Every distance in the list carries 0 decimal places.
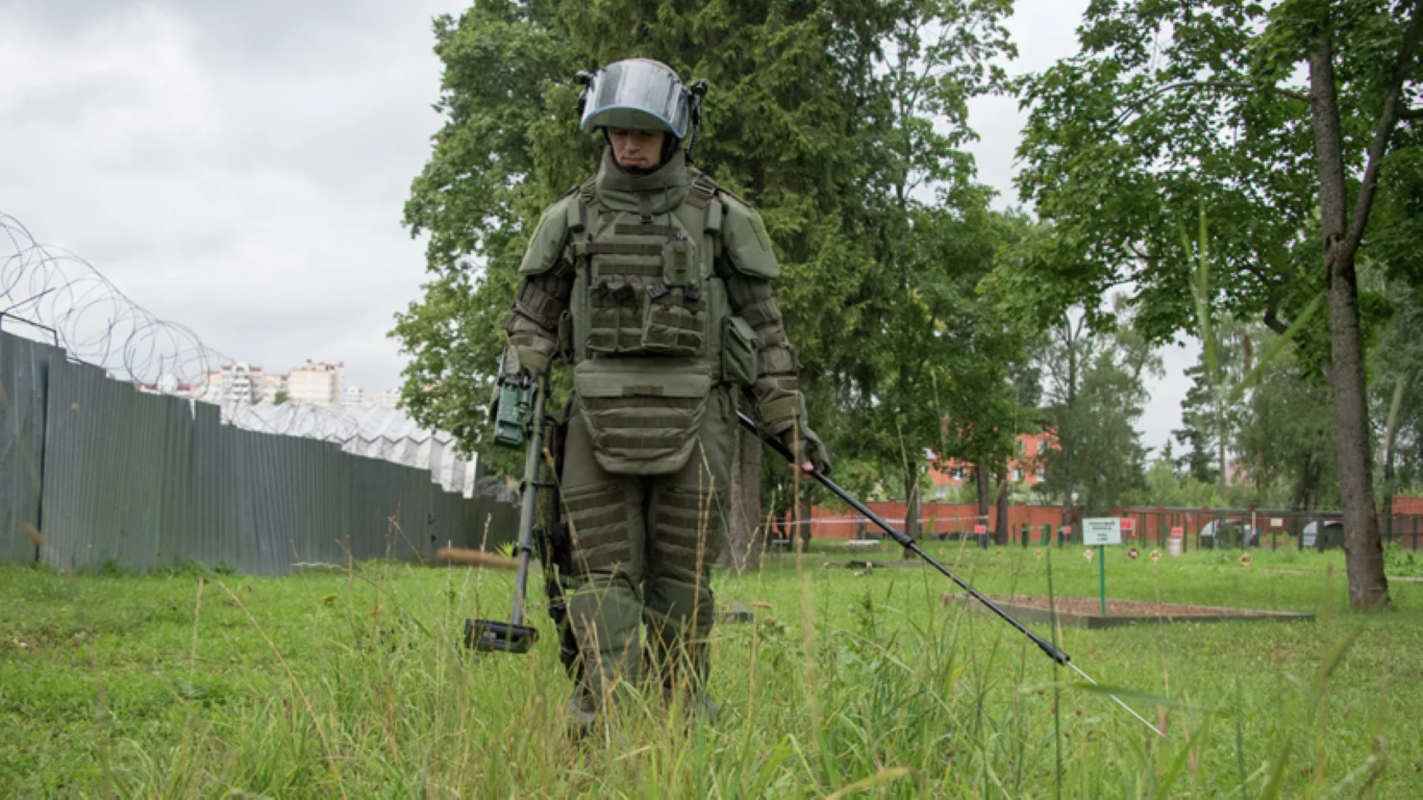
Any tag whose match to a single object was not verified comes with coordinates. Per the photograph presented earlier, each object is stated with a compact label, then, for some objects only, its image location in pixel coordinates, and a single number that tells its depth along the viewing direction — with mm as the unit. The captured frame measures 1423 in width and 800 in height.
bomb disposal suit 3783
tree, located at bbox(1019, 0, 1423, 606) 11961
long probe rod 2689
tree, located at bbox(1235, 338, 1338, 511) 42094
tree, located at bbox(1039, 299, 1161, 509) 50500
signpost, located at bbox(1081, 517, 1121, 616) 9241
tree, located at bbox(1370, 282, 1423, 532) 27094
